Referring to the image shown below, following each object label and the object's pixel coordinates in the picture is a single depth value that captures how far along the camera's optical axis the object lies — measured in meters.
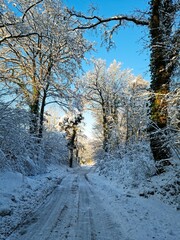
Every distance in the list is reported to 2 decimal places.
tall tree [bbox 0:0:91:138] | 9.11
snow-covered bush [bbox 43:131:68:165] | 10.76
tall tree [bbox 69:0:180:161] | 5.32
